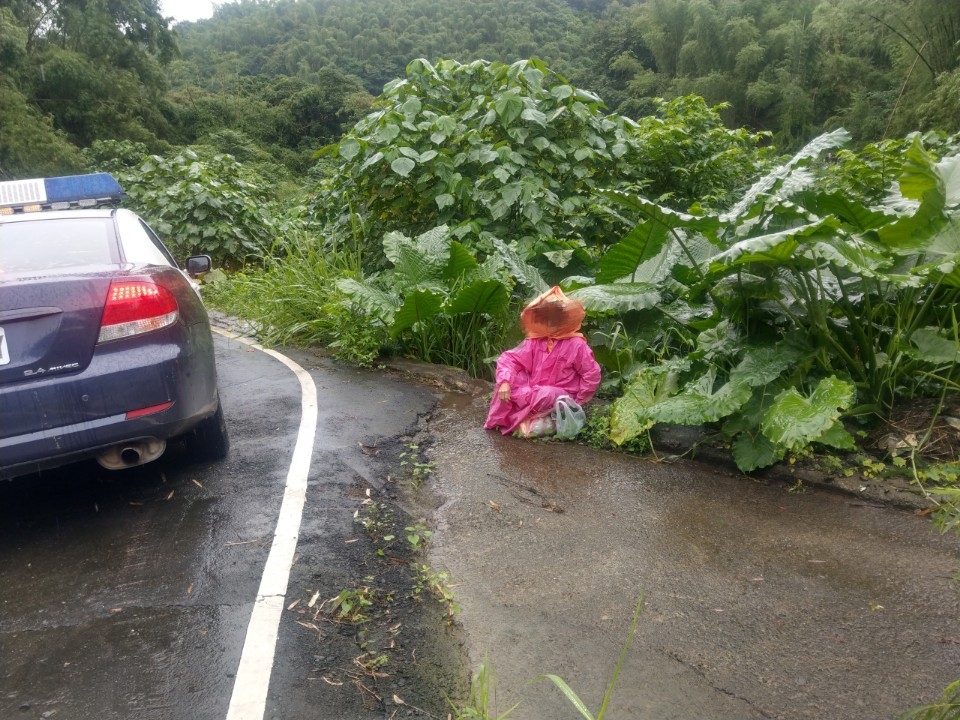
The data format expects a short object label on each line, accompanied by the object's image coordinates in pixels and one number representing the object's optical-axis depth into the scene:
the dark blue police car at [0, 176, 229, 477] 3.45
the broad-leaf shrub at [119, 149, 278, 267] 13.09
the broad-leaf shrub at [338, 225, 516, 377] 6.47
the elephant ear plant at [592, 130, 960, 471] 3.97
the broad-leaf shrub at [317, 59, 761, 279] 7.75
